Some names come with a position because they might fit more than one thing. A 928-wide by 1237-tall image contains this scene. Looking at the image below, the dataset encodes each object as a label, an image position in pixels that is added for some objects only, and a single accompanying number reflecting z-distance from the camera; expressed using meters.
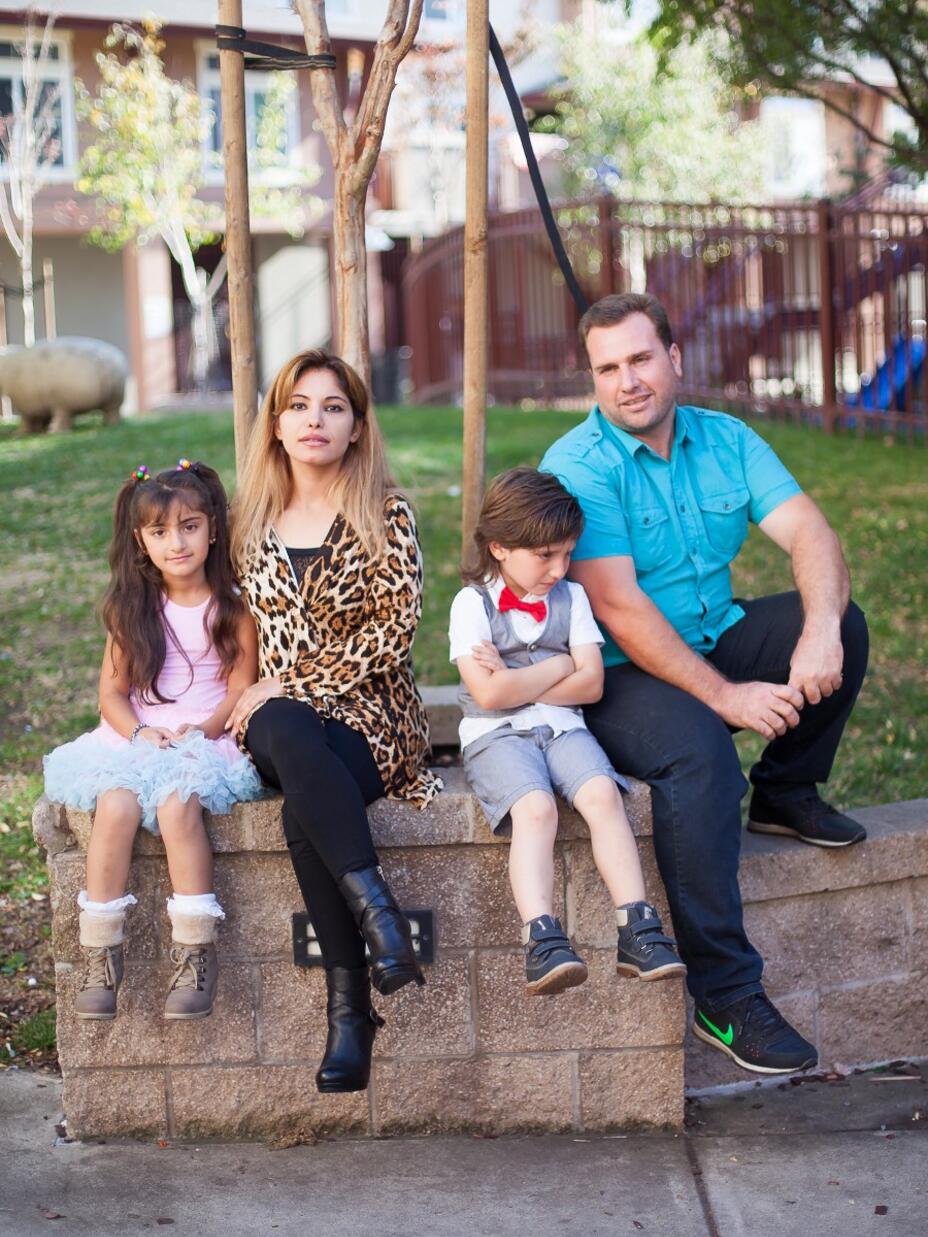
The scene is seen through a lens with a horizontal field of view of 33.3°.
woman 3.34
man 3.25
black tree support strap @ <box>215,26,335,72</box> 3.85
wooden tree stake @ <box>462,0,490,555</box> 3.85
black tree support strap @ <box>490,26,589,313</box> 3.92
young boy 3.09
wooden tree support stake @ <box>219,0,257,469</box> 3.85
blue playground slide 10.38
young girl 3.19
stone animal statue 12.27
